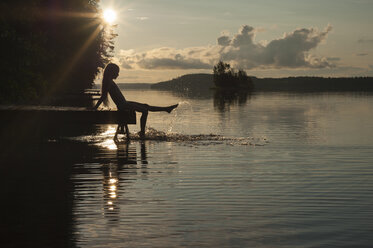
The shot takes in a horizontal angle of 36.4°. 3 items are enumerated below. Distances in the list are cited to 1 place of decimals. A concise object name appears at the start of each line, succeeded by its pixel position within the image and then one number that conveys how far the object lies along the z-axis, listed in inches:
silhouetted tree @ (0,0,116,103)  956.6
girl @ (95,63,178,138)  710.5
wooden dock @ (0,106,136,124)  707.4
